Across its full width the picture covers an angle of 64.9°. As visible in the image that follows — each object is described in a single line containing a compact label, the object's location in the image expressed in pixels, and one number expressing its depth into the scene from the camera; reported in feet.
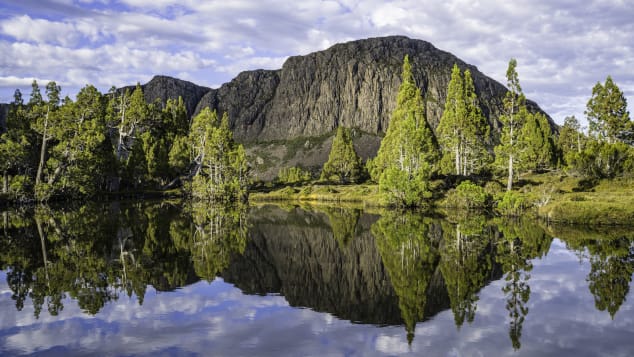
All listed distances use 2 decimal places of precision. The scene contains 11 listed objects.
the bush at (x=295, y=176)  397.08
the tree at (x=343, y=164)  327.06
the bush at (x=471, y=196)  145.28
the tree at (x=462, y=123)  194.39
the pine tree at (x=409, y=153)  155.43
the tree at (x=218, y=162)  218.18
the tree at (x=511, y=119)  149.79
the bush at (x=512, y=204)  129.18
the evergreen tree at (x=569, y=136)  337.93
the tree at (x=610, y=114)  189.78
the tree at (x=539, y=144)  261.44
